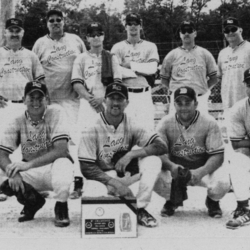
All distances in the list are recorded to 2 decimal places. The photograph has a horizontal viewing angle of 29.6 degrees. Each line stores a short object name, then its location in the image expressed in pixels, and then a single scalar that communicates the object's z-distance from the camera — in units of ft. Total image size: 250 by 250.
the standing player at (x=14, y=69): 15.40
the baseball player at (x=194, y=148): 12.07
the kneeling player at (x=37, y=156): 11.48
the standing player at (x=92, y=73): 15.23
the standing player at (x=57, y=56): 15.98
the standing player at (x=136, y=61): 16.49
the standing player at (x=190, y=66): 16.78
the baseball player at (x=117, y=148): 11.62
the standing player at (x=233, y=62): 16.93
